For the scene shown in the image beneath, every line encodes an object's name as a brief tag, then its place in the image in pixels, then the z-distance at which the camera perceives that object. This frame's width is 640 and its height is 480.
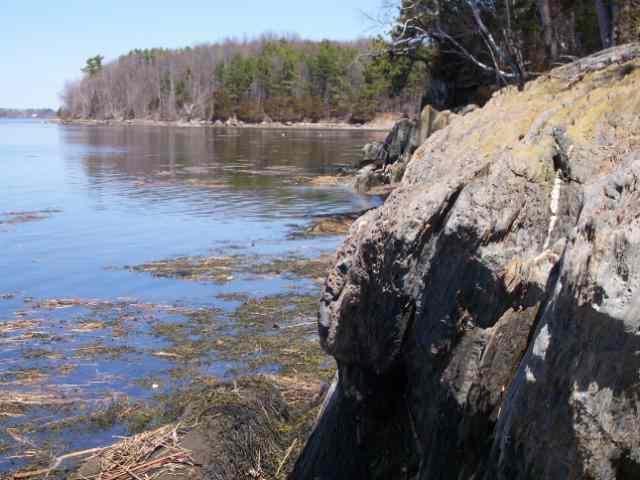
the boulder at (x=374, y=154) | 31.38
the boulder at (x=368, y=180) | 28.26
